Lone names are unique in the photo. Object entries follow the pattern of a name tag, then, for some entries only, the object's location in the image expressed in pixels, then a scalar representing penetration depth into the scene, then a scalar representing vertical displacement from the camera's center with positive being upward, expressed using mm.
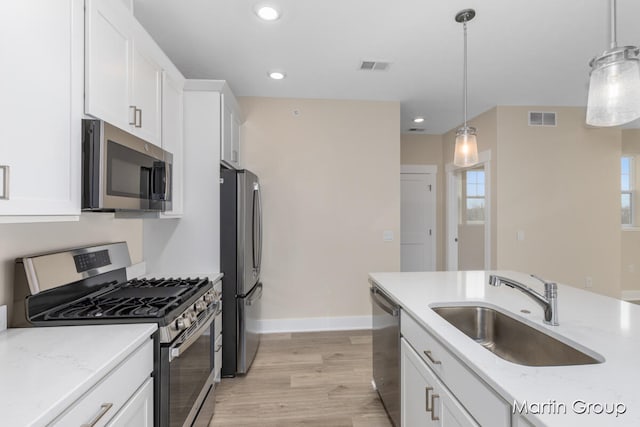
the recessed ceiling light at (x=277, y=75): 2959 +1364
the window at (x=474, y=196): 4871 +295
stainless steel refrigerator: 2549 -453
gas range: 1358 -456
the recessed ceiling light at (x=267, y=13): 2010 +1348
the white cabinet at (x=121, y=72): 1387 +760
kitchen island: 732 -457
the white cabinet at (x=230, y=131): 2704 +807
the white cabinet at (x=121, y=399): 905 -620
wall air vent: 3891 +1217
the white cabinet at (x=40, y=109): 1014 +388
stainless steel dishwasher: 1774 -868
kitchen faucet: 1254 -351
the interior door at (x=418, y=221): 5285 -111
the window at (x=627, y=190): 5109 +406
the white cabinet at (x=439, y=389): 927 -653
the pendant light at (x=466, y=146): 2176 +491
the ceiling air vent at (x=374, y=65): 2779 +1370
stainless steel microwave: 1338 +222
